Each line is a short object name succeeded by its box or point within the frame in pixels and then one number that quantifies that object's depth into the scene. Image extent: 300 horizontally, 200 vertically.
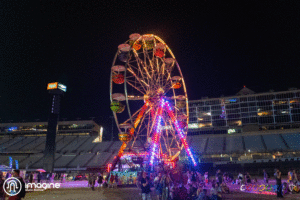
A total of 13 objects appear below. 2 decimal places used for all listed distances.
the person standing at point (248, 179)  20.59
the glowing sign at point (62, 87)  44.41
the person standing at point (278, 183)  13.25
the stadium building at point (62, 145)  50.84
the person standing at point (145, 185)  10.67
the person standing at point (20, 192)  7.84
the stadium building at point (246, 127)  43.69
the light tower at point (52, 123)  39.26
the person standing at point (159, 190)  12.13
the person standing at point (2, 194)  9.90
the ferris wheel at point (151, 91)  24.70
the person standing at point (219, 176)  18.95
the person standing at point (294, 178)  15.00
